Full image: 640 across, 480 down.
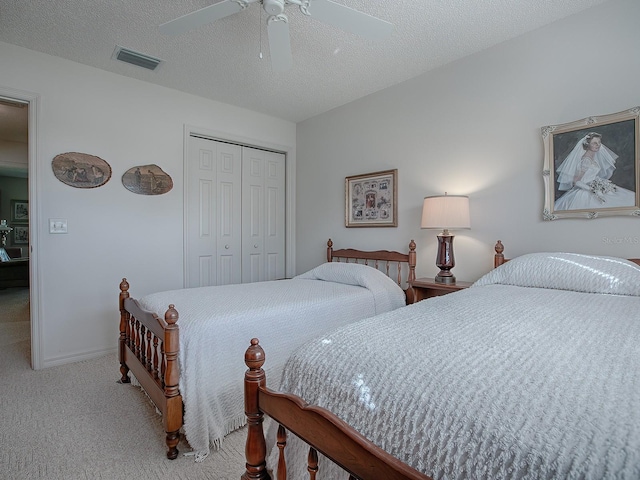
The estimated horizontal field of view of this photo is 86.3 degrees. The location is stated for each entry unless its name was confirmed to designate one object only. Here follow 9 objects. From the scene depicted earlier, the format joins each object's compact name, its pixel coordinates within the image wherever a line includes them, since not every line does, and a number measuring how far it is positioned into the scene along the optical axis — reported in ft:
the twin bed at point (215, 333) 5.56
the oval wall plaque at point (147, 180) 10.47
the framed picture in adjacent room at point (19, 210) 24.26
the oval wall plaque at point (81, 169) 9.28
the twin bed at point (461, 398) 1.95
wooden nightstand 8.54
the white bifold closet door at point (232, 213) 11.97
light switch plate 9.17
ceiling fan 5.74
